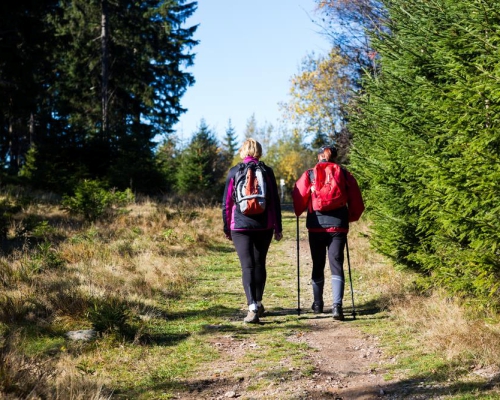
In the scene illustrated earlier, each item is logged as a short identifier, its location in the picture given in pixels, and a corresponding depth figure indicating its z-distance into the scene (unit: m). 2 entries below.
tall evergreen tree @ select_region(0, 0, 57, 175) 18.31
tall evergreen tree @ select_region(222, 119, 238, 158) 64.62
